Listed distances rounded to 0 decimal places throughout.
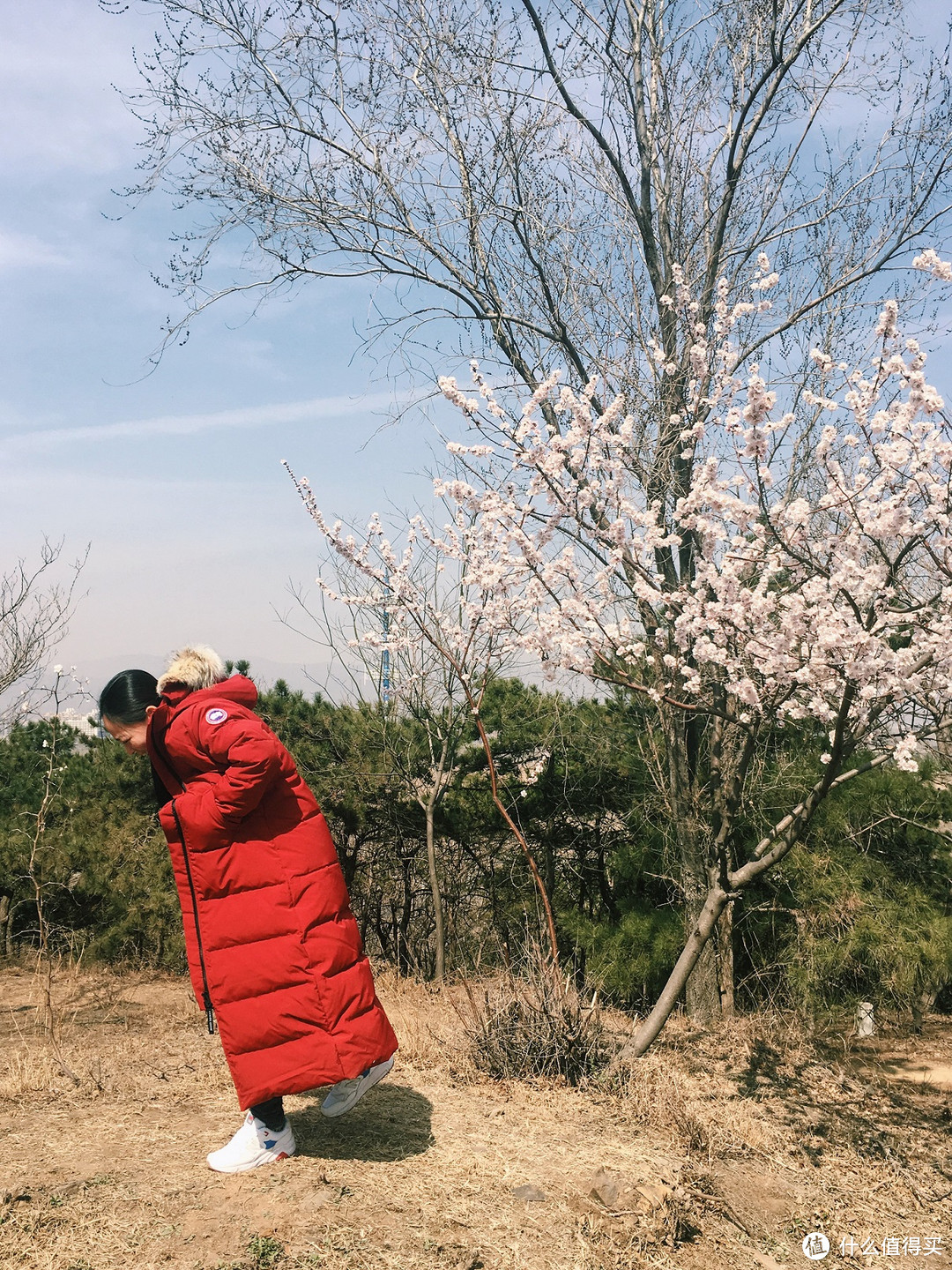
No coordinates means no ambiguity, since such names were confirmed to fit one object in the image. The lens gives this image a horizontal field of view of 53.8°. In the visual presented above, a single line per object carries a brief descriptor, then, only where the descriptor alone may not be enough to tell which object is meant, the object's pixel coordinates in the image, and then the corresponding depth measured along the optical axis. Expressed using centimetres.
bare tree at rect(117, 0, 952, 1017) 558
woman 263
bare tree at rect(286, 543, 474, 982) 602
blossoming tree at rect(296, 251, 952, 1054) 333
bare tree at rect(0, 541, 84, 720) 823
